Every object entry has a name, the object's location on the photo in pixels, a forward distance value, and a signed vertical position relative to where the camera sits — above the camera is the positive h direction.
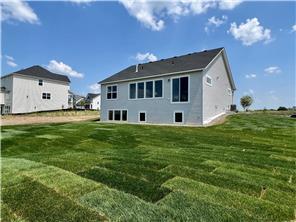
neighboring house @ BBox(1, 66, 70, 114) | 34.12 +3.51
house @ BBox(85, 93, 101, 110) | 66.46 +3.33
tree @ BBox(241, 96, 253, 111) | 36.73 +2.19
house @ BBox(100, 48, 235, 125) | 16.49 +1.96
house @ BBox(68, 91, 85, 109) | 53.19 +2.98
